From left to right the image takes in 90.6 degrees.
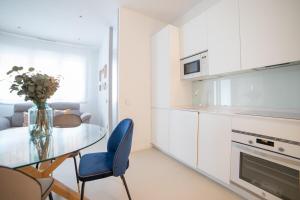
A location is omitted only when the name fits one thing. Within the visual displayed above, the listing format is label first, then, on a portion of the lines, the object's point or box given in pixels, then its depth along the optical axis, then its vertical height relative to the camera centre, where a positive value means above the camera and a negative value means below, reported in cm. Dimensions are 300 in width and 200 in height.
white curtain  399 +123
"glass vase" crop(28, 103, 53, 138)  140 -17
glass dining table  96 -35
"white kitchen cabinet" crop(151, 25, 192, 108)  259 +52
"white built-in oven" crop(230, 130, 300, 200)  117 -56
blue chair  121 -56
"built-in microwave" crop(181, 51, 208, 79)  222 +59
